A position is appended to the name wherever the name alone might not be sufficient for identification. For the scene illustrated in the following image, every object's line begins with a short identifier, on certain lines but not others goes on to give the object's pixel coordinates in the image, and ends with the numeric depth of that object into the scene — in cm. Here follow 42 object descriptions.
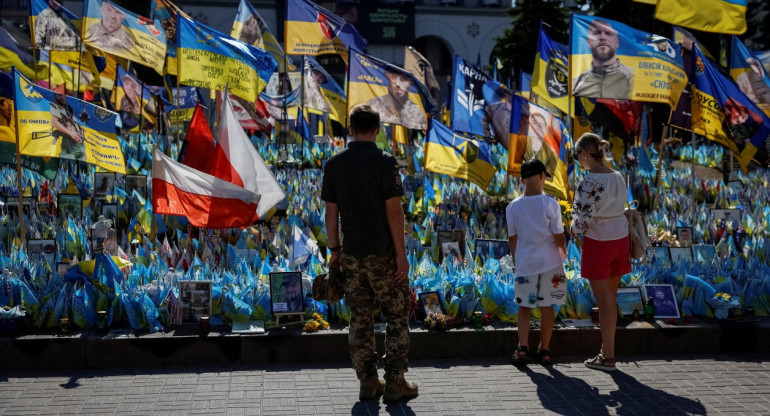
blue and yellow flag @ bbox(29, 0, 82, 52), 1309
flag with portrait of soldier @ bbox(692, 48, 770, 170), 1032
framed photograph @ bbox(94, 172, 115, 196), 1119
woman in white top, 574
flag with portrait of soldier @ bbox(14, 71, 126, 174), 877
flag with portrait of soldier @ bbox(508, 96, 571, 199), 1080
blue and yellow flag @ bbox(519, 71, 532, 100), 1902
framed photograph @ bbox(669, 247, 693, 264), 801
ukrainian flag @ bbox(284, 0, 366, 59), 1362
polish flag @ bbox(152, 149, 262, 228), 732
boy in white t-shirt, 586
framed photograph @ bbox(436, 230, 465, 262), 884
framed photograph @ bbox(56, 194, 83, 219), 999
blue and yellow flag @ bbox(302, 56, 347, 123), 1638
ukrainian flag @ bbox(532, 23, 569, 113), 1339
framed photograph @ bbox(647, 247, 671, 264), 789
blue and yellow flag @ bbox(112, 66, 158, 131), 1798
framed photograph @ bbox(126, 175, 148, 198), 1116
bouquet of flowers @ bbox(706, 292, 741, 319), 667
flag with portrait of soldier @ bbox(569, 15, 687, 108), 1043
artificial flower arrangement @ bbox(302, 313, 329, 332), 609
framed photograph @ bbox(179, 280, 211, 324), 627
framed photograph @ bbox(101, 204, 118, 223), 988
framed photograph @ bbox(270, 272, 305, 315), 623
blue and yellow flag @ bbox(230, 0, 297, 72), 1389
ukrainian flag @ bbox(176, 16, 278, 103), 966
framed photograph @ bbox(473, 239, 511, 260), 821
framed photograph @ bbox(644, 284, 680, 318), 666
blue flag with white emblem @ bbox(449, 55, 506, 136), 1231
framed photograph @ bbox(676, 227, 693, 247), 898
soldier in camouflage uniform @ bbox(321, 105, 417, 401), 493
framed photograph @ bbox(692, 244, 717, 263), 818
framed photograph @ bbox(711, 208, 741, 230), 1041
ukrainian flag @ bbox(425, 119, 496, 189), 1159
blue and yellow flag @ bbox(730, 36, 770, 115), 1442
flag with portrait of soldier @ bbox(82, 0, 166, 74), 1199
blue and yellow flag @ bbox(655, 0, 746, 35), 1084
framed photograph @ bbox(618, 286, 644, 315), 669
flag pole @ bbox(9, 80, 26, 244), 849
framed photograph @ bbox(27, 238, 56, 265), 761
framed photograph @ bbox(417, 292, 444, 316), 641
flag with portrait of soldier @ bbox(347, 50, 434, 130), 1158
